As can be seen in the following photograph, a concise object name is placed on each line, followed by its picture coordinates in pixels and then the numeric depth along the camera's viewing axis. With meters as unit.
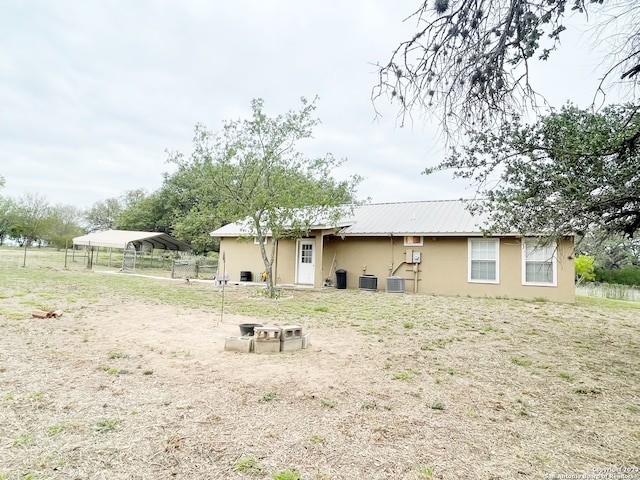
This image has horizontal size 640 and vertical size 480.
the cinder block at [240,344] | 4.69
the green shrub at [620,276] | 18.83
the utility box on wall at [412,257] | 12.85
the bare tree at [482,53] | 2.62
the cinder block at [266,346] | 4.67
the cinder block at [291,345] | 4.73
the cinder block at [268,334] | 4.70
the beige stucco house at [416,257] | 11.43
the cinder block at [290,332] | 4.76
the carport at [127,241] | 20.39
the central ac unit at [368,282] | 13.27
